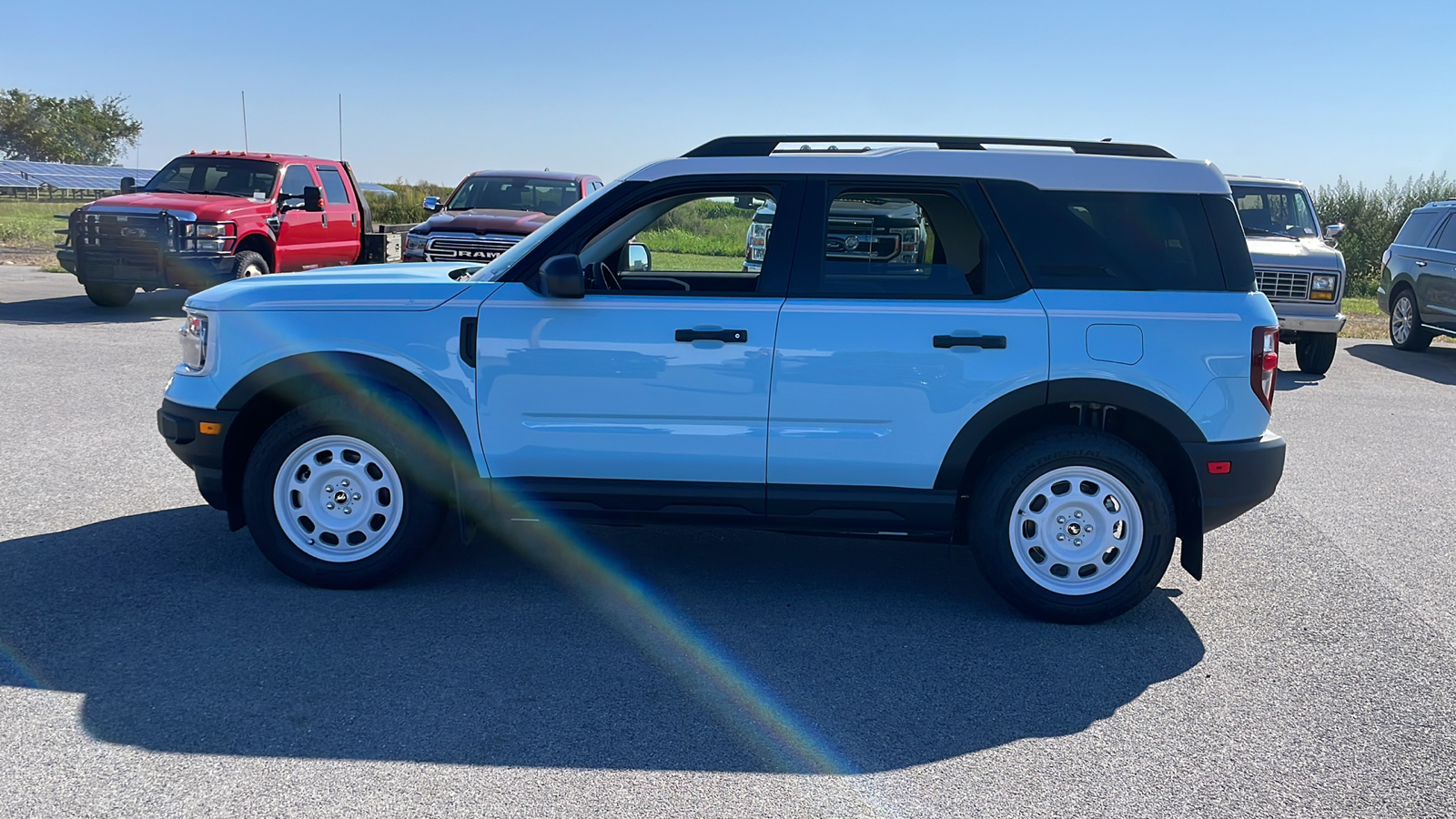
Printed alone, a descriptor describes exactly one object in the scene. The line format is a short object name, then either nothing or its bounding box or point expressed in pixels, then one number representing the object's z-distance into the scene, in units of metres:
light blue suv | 5.11
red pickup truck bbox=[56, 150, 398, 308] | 14.77
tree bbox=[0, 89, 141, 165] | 88.94
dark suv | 15.26
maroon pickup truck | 15.04
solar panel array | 56.03
